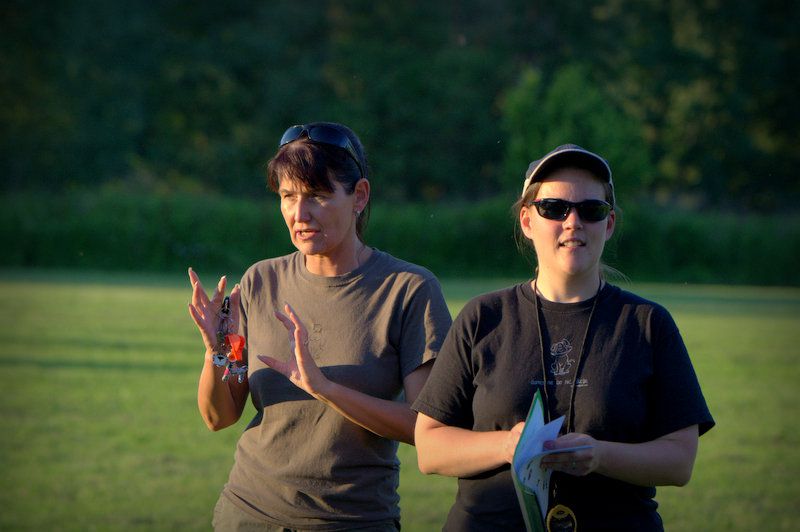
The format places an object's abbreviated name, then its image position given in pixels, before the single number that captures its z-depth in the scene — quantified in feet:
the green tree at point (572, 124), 309.83
